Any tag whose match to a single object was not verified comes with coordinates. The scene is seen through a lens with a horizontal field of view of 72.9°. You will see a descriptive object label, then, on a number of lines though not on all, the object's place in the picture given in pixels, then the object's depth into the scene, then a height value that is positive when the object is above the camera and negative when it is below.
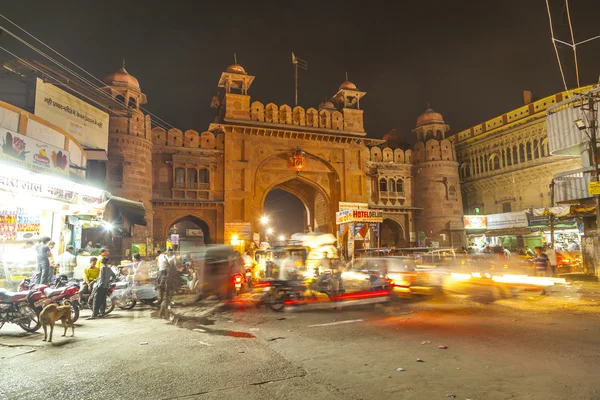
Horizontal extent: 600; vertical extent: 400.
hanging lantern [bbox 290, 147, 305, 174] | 30.16 +6.39
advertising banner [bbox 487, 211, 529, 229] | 29.55 +1.66
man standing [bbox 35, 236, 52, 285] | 9.36 -0.32
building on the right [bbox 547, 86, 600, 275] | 17.44 +3.02
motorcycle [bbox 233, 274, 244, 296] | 12.17 -1.04
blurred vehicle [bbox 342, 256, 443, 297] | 11.04 -0.95
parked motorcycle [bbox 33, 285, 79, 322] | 7.46 -0.91
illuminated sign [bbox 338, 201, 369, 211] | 30.43 +2.97
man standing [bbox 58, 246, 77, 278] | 10.81 -0.35
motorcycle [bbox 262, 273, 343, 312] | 9.86 -1.10
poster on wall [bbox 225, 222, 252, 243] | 27.66 +1.08
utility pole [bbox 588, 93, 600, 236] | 14.78 +3.24
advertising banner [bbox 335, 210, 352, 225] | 25.60 +1.86
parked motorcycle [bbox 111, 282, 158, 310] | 10.45 -1.19
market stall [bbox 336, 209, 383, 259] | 25.31 +1.45
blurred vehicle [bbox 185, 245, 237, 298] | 11.85 -0.72
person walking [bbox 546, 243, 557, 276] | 15.30 -0.72
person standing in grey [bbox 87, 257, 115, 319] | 9.05 -0.89
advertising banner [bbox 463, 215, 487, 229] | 32.91 +1.74
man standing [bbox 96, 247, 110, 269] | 9.46 -0.09
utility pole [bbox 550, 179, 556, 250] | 19.63 +0.65
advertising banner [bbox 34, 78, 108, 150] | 19.03 +6.87
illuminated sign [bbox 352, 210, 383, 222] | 25.08 +1.80
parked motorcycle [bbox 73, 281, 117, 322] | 9.59 -1.17
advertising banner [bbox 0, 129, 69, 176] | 10.98 +2.91
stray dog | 6.41 -1.05
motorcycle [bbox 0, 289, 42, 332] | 7.14 -1.03
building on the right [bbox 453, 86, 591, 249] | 29.14 +5.22
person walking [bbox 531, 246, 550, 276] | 13.90 -0.78
